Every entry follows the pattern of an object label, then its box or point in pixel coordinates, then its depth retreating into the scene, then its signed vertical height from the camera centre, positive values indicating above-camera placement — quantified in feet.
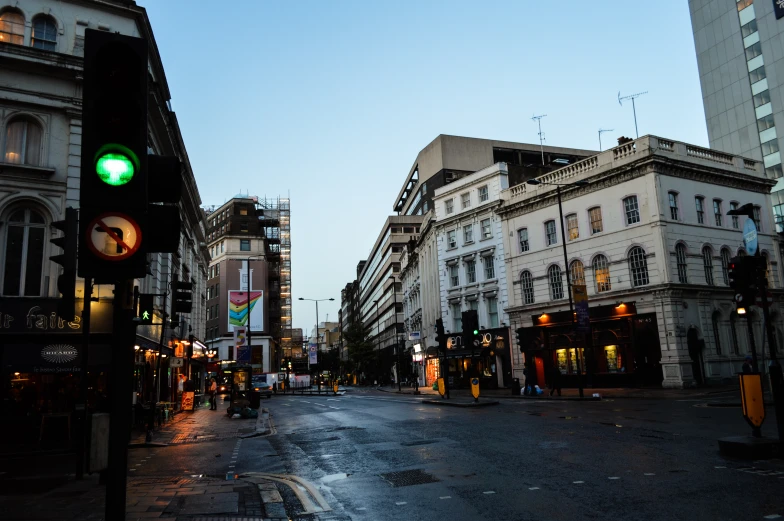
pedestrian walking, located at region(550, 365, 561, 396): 103.76 -4.94
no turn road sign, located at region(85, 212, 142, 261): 13.20 +3.18
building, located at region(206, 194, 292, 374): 278.46 +49.07
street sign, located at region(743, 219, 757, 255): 37.14 +7.01
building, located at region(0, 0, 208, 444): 67.92 +23.27
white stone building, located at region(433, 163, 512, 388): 148.66 +24.28
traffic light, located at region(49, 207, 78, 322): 32.53 +6.02
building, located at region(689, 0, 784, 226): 218.18 +107.24
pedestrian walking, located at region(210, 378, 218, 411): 117.54 -7.15
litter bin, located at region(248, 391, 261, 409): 100.90 -5.66
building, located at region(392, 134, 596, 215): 218.59 +78.83
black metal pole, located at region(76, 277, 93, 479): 36.60 -1.20
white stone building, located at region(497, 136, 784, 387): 111.45 +17.85
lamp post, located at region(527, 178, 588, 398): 93.71 +33.67
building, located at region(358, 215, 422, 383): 268.00 +37.91
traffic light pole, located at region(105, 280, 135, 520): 12.12 -0.62
